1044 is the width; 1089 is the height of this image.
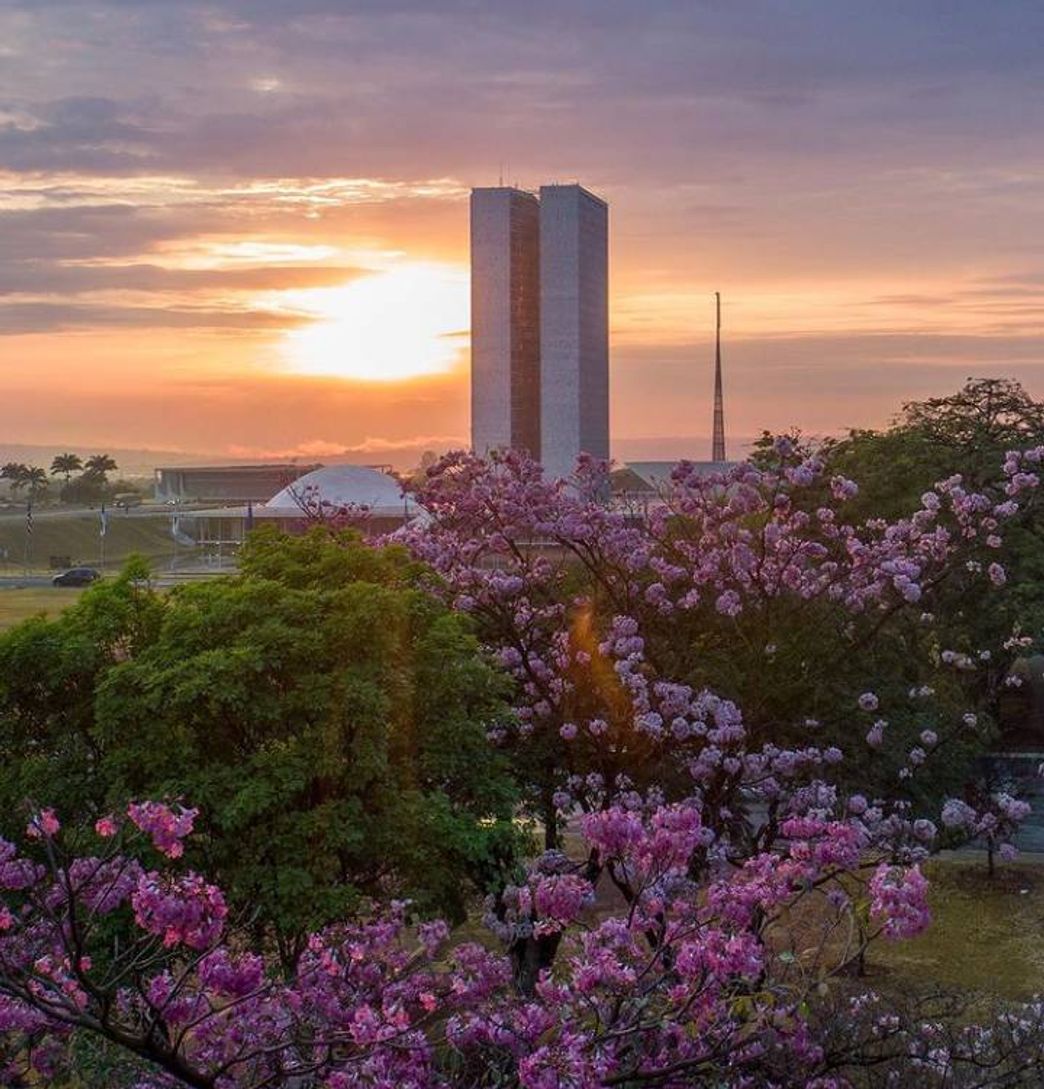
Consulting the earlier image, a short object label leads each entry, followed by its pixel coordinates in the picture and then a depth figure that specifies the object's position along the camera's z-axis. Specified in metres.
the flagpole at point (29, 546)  114.30
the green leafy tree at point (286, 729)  14.41
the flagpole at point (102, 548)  119.76
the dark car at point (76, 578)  92.14
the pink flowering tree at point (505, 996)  7.38
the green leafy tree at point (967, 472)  31.00
